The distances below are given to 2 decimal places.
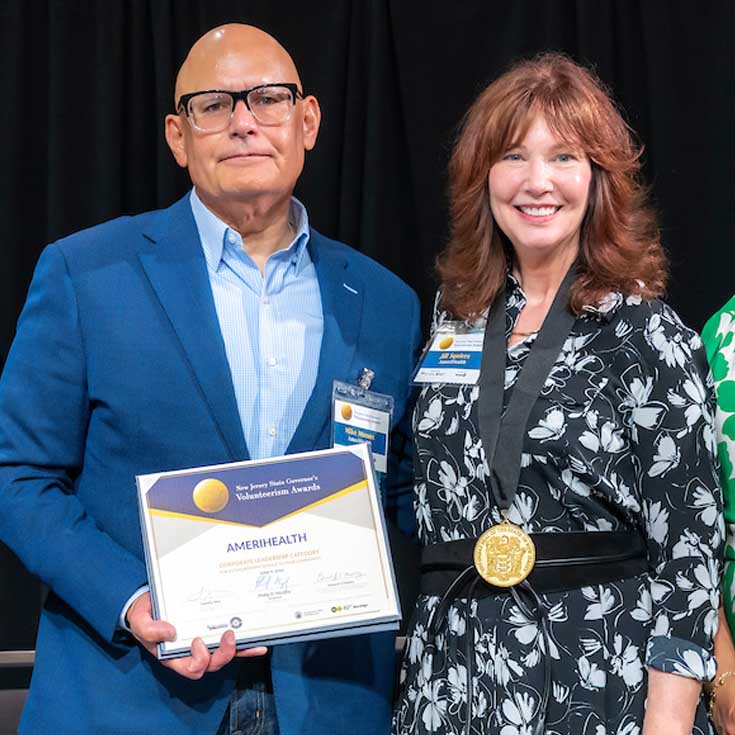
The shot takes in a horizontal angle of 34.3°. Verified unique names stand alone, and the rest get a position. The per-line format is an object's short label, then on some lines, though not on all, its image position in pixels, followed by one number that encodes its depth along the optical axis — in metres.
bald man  2.06
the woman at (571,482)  1.97
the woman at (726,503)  2.09
